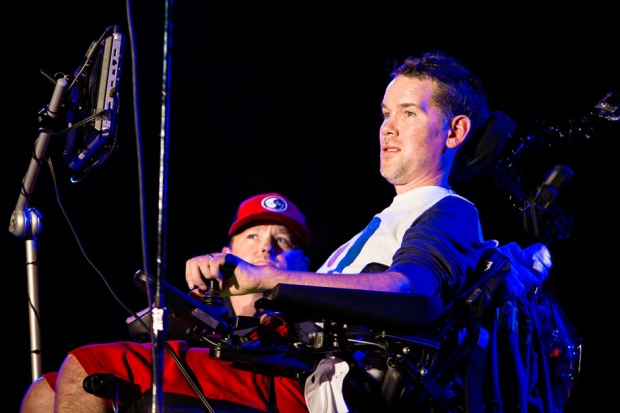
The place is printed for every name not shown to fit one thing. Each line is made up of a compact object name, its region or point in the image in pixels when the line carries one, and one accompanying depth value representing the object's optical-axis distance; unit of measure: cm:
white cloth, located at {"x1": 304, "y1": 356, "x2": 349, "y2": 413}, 472
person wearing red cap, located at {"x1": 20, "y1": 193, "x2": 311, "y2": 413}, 479
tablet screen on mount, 505
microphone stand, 502
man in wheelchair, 471
